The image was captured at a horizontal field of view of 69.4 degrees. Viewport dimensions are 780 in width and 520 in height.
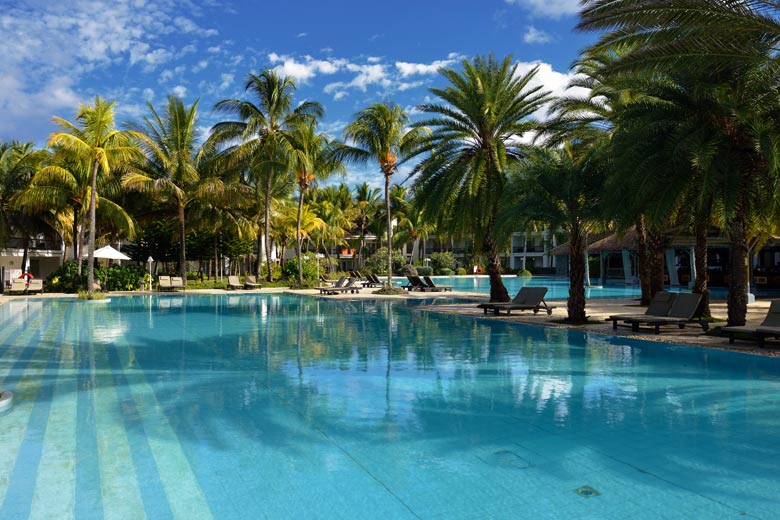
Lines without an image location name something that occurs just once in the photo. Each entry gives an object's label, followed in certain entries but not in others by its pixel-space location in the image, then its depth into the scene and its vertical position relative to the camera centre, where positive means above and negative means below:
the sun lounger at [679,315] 12.75 -1.09
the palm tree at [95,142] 23.16 +5.61
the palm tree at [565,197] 14.48 +1.91
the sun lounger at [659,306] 13.66 -0.92
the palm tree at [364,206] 57.31 +6.69
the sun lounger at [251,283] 31.83 -0.54
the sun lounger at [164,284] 29.72 -0.50
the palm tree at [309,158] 30.92 +6.45
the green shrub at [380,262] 47.88 +0.87
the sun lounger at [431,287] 29.44 -0.82
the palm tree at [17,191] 31.08 +4.72
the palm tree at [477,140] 18.69 +4.49
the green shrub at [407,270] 49.28 +0.14
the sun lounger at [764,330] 10.29 -1.18
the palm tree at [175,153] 31.42 +6.89
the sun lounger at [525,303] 17.27 -1.02
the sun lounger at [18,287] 26.91 -0.51
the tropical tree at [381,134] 26.62 +6.58
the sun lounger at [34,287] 27.23 -0.53
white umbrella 28.48 +1.13
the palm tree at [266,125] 31.30 +8.46
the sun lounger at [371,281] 34.56 -0.55
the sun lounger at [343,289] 28.62 -0.84
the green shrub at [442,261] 57.22 +1.04
